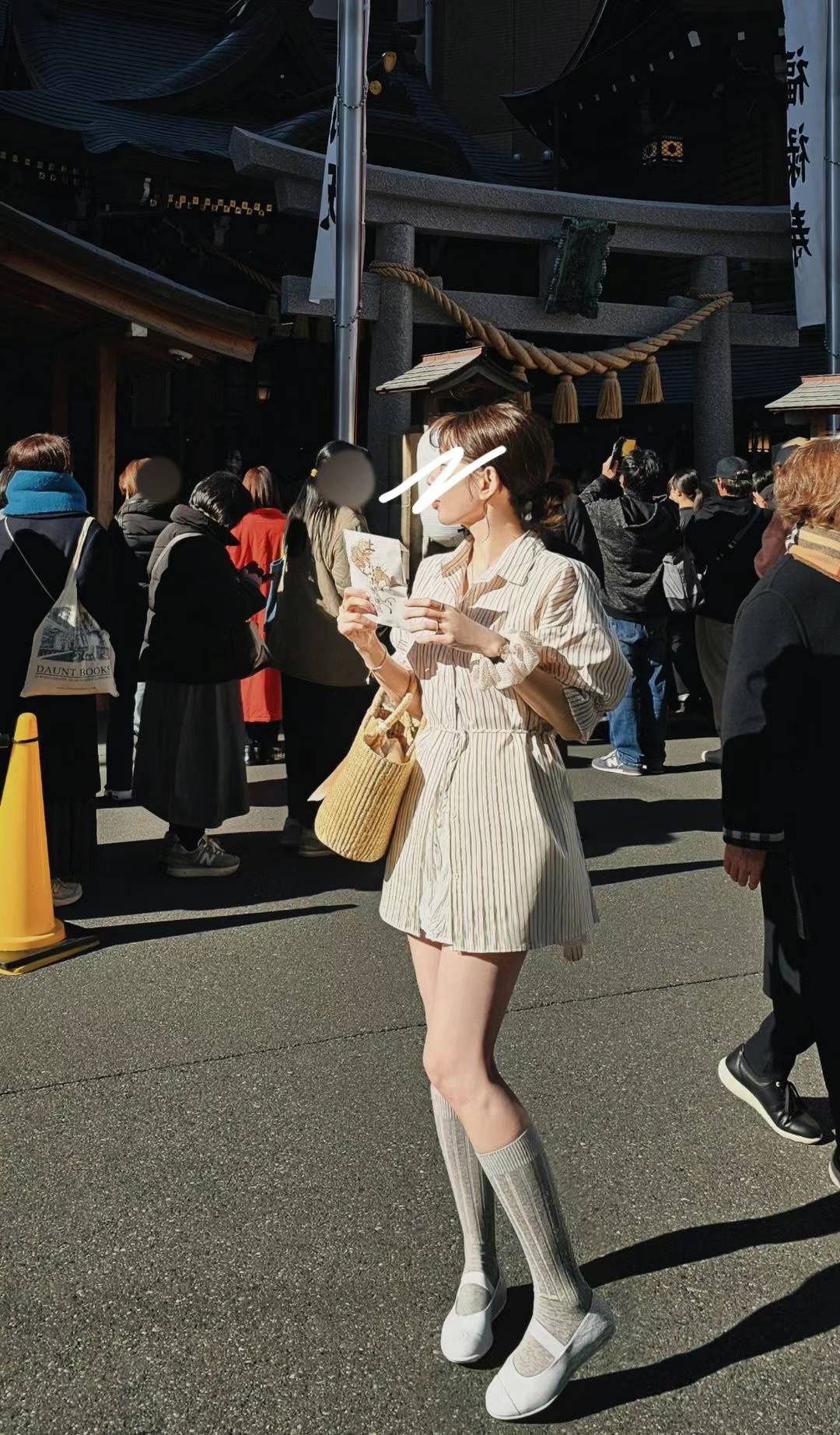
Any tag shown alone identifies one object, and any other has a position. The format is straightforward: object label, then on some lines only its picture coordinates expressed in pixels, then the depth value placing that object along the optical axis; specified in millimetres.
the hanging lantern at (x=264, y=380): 15531
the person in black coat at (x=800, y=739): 2836
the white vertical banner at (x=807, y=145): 13195
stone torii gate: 12906
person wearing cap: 8469
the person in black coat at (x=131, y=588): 6215
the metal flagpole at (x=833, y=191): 12953
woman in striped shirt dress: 2268
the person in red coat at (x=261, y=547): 8555
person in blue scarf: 5270
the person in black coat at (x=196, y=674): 5910
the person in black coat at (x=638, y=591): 8477
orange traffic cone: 4785
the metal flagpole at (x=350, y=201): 10438
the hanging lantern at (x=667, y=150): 18797
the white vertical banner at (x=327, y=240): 10820
